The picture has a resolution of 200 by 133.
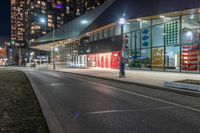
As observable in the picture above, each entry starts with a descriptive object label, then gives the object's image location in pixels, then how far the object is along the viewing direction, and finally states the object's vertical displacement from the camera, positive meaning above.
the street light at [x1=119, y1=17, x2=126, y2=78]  14.31 -0.37
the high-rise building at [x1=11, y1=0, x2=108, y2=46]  109.91 +33.92
